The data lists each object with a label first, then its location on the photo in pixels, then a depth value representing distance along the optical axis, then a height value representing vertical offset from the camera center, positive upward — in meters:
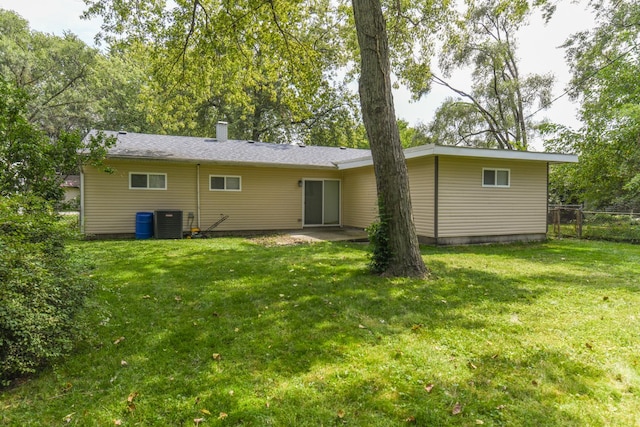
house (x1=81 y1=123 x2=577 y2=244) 9.52 +0.53
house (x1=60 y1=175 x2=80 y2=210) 25.09 +1.49
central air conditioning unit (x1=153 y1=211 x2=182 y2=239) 10.12 -0.57
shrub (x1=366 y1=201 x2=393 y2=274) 5.69 -0.61
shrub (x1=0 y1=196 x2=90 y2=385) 2.37 -0.63
